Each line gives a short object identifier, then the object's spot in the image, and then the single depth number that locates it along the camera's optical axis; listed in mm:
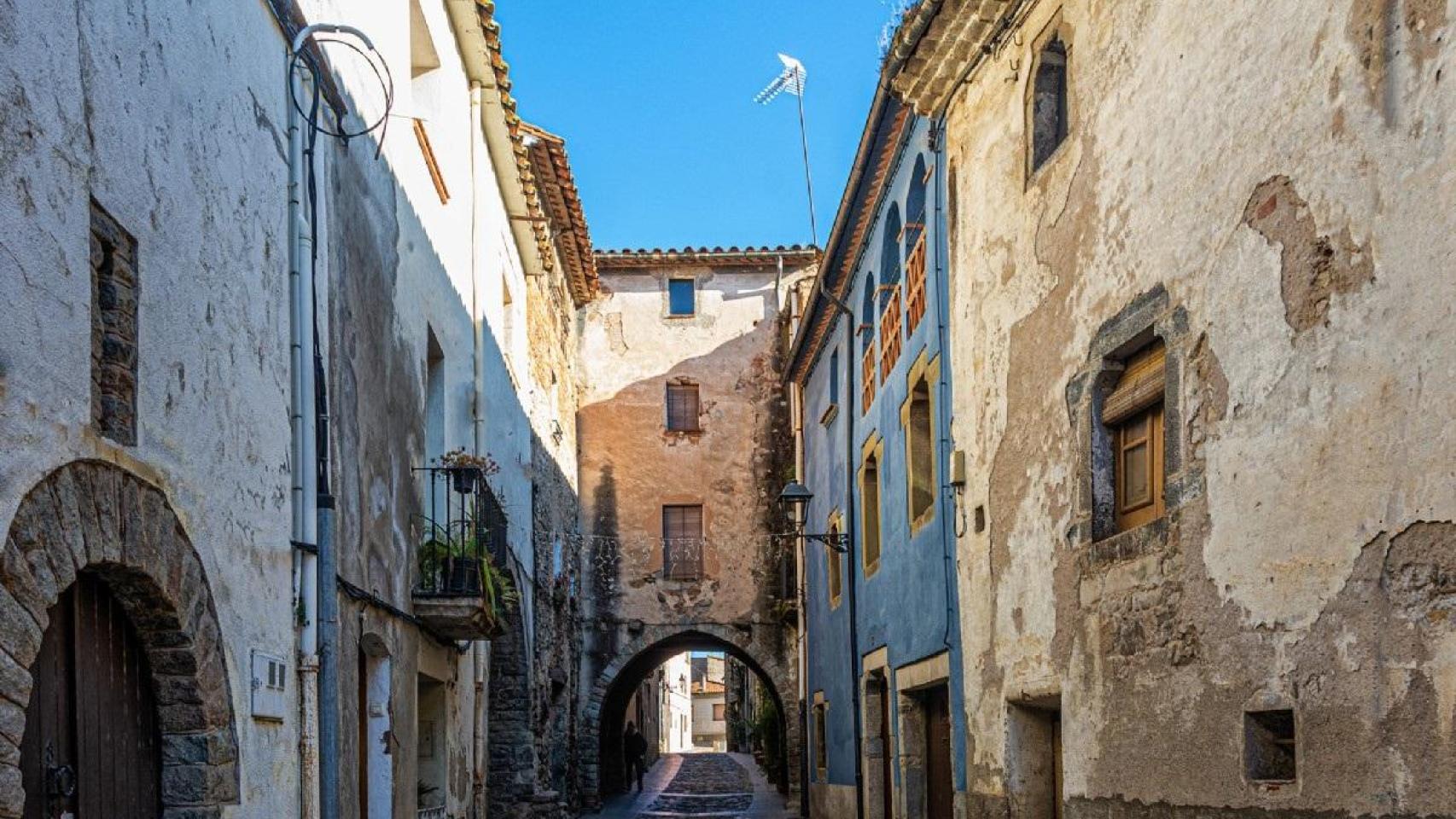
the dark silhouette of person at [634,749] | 32656
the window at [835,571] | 19062
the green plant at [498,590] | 12094
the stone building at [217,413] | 4891
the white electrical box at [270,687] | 6977
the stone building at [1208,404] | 5277
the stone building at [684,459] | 25422
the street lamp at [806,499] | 15539
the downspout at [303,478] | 7766
